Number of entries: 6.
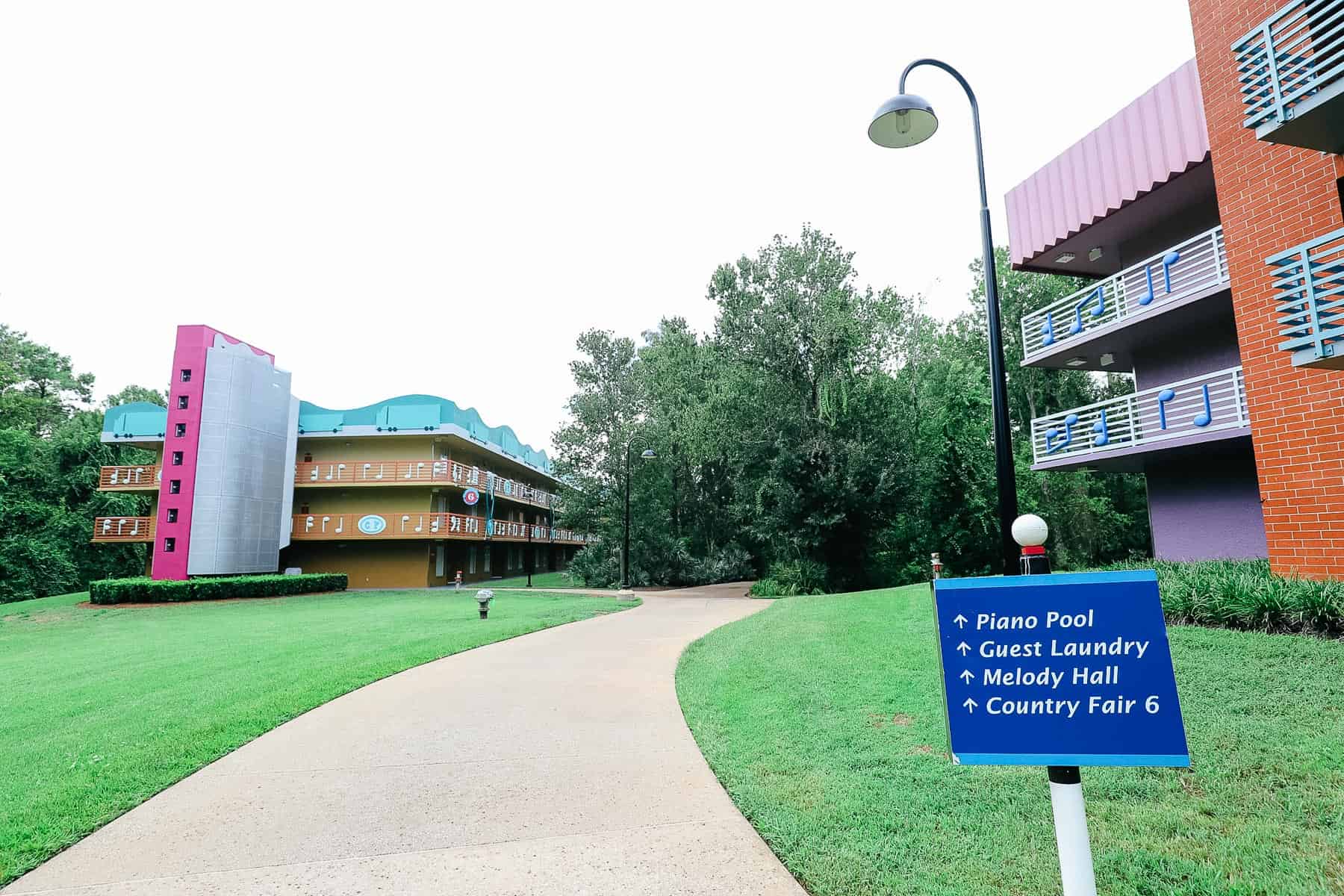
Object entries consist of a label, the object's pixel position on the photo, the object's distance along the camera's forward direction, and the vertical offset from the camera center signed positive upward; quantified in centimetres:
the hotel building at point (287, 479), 3009 +380
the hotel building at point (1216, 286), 812 +436
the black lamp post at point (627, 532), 2957 +97
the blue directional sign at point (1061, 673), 253 -48
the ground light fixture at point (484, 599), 1623 -103
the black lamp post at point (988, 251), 557 +277
